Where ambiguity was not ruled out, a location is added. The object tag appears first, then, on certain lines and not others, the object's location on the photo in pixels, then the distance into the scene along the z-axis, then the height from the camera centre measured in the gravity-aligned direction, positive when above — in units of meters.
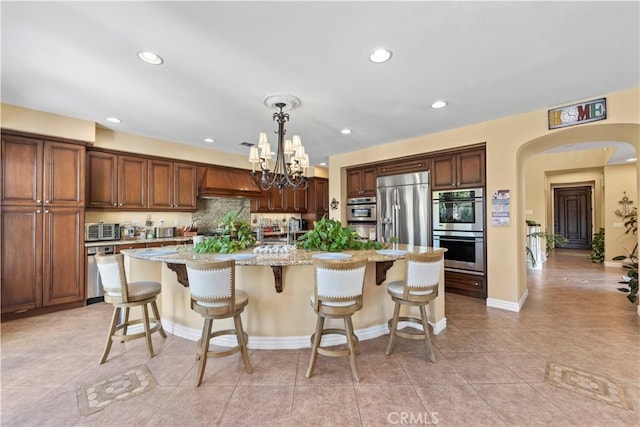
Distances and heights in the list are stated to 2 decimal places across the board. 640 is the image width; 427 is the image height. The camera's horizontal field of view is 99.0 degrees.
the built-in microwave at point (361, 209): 5.53 +0.14
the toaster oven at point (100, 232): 4.06 -0.23
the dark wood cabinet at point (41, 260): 3.38 -0.56
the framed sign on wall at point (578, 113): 3.08 +1.18
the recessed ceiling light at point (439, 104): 3.29 +1.36
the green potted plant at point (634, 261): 3.56 -0.76
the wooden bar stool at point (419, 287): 2.39 -0.65
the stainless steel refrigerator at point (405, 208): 4.74 +0.13
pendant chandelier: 3.06 +0.67
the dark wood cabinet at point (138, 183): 4.26 +0.58
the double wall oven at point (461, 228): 4.11 -0.20
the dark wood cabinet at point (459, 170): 4.14 +0.72
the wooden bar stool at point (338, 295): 2.07 -0.62
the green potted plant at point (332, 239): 2.98 -0.26
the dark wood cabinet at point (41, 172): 3.38 +0.59
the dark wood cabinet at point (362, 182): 5.54 +0.71
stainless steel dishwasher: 3.98 -0.87
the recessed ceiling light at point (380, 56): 2.26 +1.36
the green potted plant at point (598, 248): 7.16 -0.90
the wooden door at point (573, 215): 9.37 -0.03
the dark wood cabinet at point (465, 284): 4.11 -1.09
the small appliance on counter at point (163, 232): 4.95 -0.28
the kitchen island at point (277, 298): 2.61 -0.84
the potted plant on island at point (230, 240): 2.90 -0.27
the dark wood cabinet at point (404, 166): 4.77 +0.90
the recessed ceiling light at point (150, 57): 2.26 +1.36
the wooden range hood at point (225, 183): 5.39 +0.70
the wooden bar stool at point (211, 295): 2.07 -0.61
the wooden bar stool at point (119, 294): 2.42 -0.70
